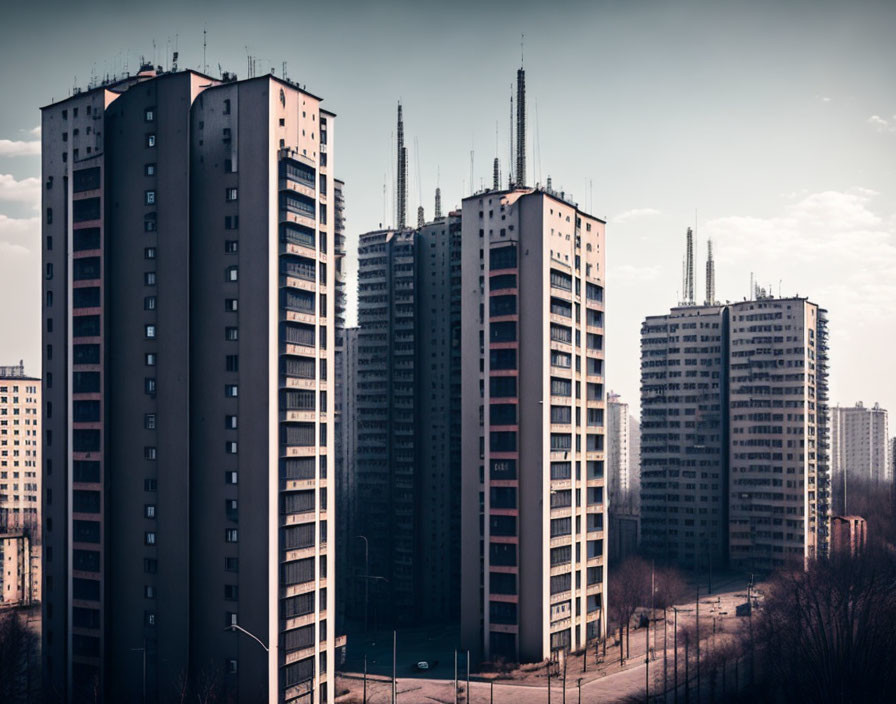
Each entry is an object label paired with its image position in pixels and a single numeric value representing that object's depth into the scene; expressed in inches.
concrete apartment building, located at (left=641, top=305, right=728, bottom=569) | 6683.1
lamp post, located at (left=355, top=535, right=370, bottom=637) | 5009.8
